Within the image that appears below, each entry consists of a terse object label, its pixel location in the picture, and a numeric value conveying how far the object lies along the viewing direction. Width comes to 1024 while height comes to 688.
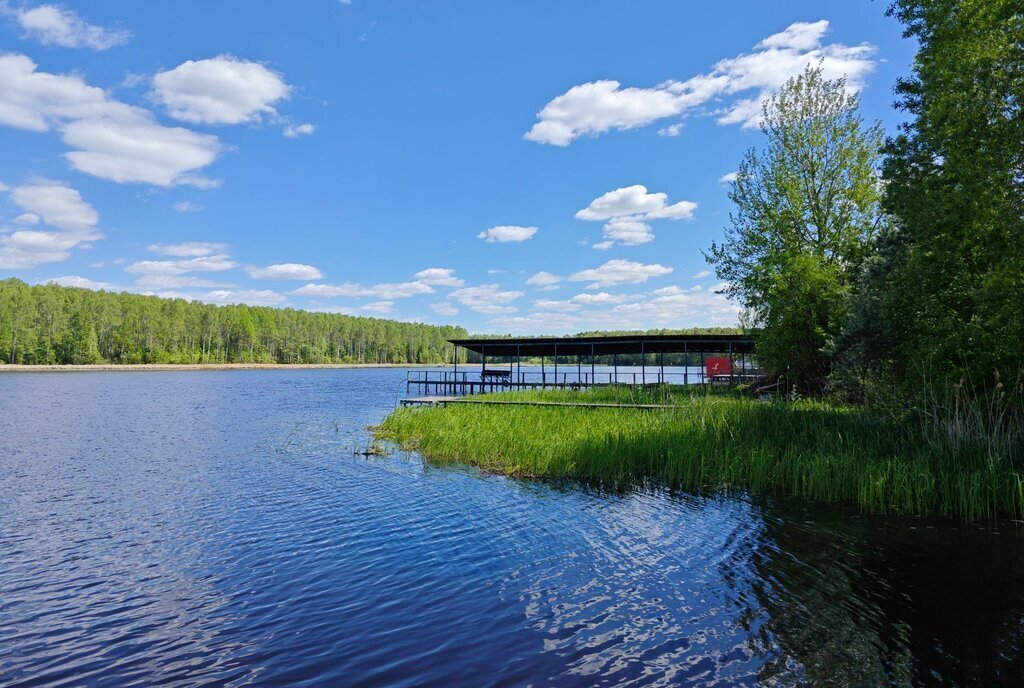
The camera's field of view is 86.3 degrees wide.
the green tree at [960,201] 11.16
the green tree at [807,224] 24.22
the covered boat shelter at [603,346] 34.78
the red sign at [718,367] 52.27
